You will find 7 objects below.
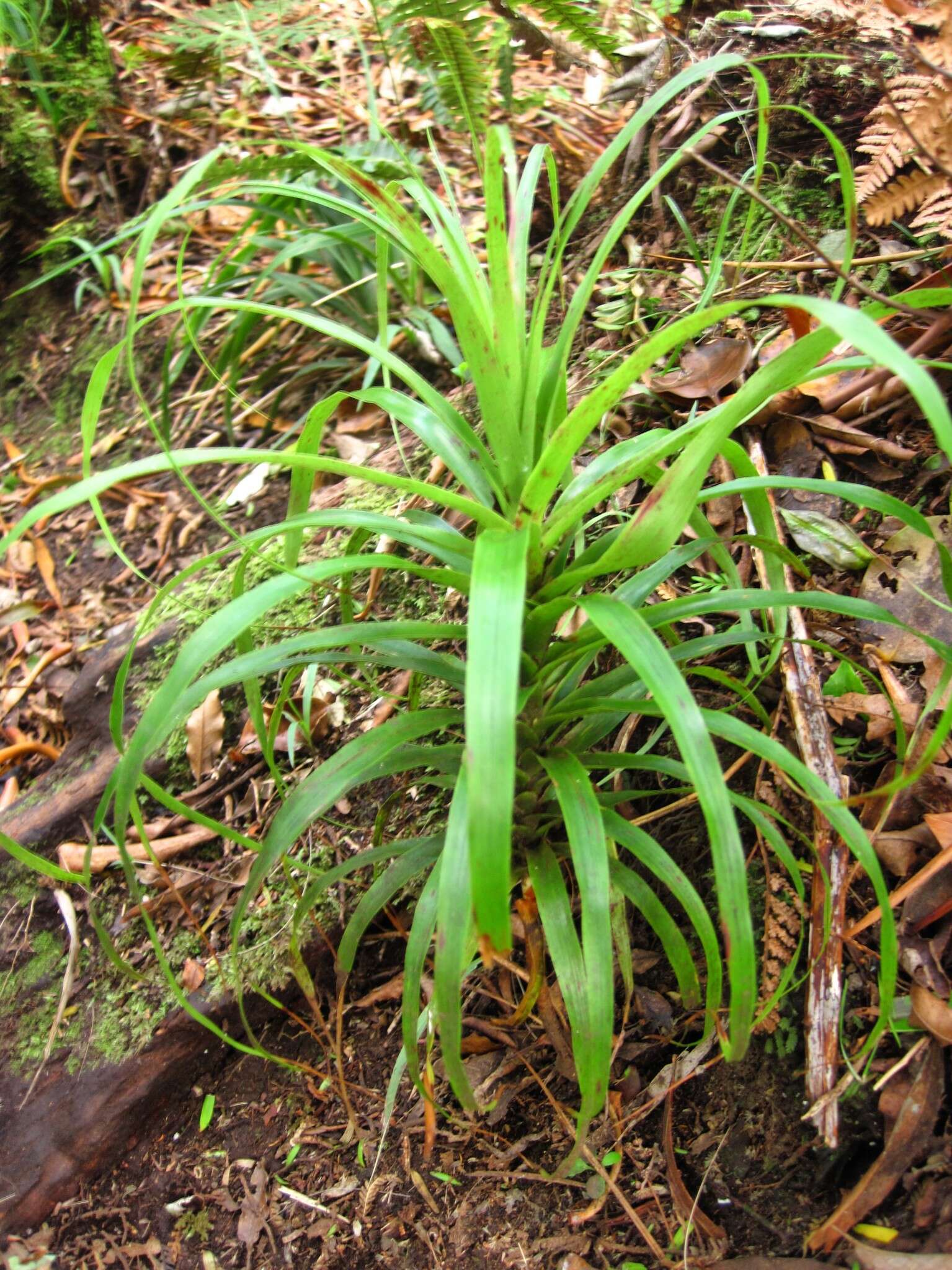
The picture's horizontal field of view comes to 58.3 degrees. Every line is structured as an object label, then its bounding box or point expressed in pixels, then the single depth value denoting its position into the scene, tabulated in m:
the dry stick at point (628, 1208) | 1.15
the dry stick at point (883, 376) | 1.33
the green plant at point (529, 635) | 0.74
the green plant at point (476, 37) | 1.75
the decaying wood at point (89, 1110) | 1.38
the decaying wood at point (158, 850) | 1.61
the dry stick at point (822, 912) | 1.10
